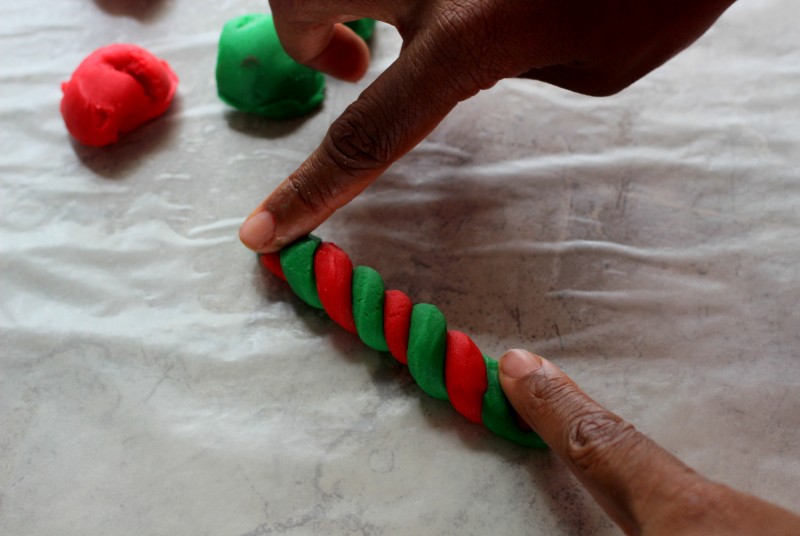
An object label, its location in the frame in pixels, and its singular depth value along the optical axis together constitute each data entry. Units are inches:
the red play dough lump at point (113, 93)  16.1
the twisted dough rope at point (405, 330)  14.2
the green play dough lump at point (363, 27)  17.2
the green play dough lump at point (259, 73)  16.3
